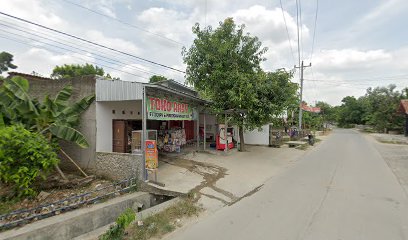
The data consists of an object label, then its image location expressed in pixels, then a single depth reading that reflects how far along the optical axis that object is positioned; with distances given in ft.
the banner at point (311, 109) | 119.69
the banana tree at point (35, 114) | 28.37
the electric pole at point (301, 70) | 86.46
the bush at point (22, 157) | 22.43
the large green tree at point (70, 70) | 122.42
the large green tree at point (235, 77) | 43.65
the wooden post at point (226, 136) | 47.83
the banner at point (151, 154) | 26.76
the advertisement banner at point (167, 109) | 29.09
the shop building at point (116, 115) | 28.35
